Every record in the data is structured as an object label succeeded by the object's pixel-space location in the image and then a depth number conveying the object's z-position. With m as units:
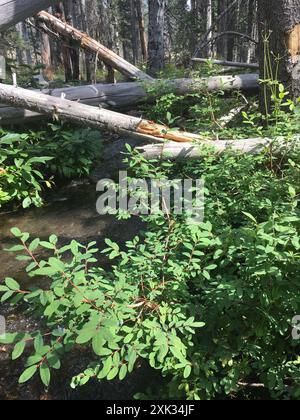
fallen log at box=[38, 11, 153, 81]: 8.97
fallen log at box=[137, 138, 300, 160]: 3.41
